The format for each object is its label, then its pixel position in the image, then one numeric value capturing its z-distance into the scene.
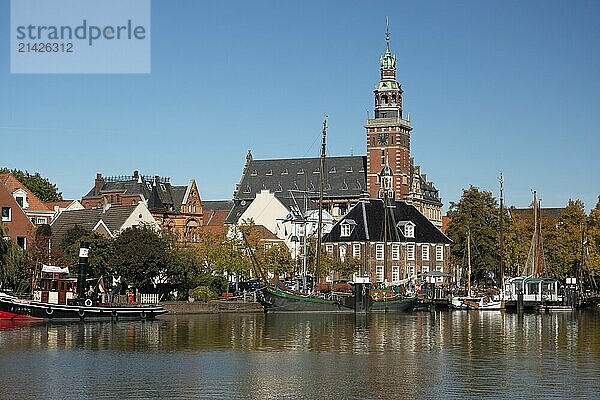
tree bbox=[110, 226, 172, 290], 91.31
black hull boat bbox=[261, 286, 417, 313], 99.38
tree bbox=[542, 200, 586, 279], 124.44
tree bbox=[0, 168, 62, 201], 159.75
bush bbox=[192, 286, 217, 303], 100.00
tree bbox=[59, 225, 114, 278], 91.12
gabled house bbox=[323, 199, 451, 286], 130.38
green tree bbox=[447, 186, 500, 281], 133.88
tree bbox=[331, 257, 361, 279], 126.69
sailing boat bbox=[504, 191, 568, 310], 105.81
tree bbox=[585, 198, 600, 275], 120.06
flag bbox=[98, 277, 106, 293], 87.94
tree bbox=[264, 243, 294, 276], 119.25
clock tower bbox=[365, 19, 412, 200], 187.00
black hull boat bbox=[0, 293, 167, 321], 75.56
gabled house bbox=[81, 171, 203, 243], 154.25
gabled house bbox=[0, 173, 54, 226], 112.50
